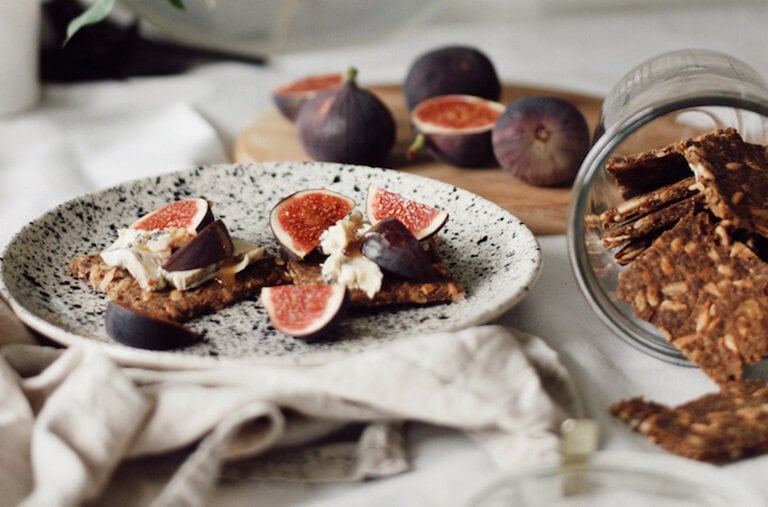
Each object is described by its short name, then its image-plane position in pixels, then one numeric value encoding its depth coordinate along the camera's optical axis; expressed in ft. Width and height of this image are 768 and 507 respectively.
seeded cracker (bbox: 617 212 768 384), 2.33
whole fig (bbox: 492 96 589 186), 2.84
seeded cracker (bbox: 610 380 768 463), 2.23
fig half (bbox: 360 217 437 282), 2.44
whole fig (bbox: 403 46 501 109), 3.14
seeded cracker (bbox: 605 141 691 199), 2.49
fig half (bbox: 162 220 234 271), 2.45
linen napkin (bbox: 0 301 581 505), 2.22
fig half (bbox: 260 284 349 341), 2.37
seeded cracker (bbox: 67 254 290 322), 2.43
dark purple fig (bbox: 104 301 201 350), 2.33
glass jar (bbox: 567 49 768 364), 2.32
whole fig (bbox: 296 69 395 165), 2.91
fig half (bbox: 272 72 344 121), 3.14
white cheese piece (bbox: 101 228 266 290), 2.46
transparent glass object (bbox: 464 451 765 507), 2.11
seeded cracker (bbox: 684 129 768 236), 2.37
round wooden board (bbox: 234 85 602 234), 2.79
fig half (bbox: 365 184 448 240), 2.54
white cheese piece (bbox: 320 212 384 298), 2.44
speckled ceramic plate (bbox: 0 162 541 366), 2.37
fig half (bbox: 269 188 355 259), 2.53
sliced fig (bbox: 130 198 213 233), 2.56
